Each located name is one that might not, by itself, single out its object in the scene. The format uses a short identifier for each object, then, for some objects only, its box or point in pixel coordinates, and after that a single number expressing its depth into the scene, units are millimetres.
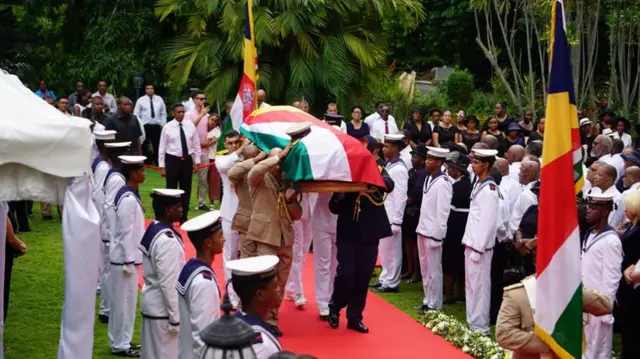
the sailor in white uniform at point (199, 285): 7242
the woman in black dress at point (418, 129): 18453
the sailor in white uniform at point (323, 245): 11844
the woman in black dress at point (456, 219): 12109
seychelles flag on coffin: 10594
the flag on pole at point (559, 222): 6793
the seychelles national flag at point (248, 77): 13883
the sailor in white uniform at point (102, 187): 11312
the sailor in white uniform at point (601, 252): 9500
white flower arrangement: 10641
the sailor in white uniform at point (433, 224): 12117
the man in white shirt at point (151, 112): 22484
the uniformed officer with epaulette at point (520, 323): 6988
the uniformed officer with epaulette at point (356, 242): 11289
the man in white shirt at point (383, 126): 19469
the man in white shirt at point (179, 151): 16969
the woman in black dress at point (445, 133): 18153
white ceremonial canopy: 6457
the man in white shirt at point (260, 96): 18719
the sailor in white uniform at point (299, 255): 12238
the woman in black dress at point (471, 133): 17531
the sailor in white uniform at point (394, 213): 13109
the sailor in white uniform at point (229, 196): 12438
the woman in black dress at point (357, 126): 17812
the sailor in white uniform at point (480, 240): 11148
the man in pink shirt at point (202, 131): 18562
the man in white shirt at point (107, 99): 22141
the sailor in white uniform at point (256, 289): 5844
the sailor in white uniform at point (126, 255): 10008
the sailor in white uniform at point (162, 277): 8211
